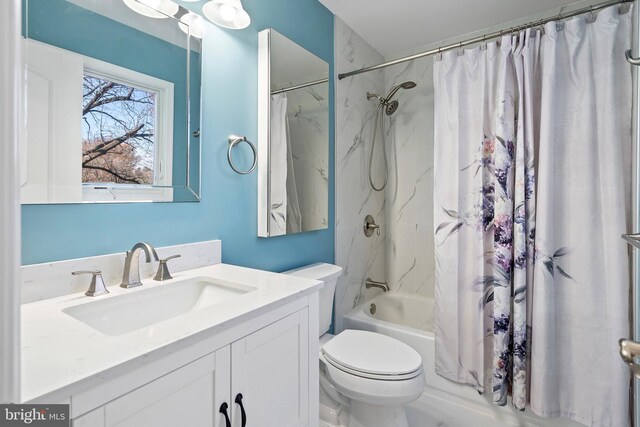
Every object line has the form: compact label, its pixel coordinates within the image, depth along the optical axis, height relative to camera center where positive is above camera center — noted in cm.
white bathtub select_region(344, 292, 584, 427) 172 -105
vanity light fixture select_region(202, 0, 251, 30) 127 +79
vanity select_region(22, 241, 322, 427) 57 -29
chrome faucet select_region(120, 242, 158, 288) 100 -17
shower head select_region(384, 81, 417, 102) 225 +89
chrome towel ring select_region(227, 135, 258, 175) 139 +30
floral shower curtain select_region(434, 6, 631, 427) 143 -2
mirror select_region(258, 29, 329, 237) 153 +40
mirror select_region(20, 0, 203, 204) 90 +35
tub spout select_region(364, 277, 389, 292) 246 -55
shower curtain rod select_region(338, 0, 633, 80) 142 +91
